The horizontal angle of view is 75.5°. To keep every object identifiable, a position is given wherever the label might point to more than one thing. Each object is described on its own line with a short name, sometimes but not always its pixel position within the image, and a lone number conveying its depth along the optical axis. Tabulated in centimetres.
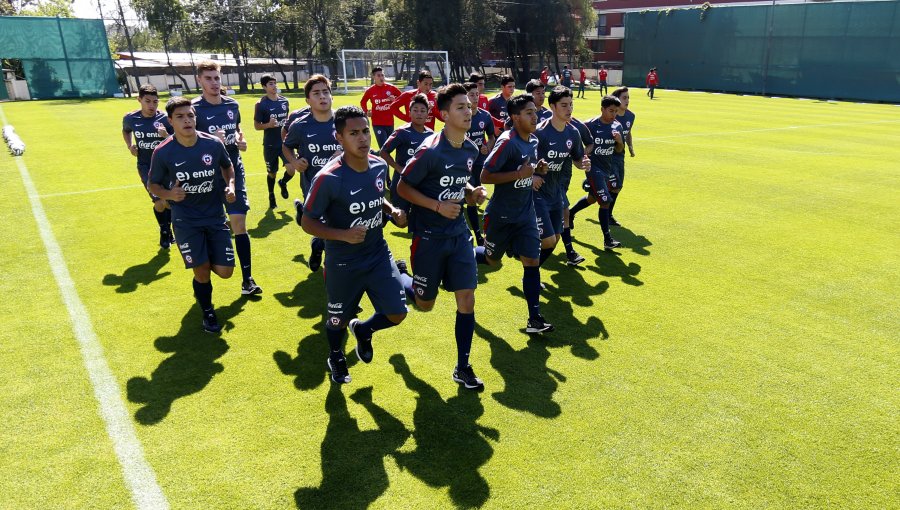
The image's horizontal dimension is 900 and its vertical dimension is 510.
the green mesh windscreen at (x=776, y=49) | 3994
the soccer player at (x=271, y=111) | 1073
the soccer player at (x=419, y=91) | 1099
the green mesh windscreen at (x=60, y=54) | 3953
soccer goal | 4400
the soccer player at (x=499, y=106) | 1123
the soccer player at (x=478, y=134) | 968
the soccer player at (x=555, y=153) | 695
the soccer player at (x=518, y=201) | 600
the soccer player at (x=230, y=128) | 746
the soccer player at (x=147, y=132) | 885
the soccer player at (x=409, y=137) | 829
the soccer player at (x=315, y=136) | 774
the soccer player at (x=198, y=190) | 602
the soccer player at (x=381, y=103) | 1241
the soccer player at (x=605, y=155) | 891
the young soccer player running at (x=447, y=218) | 502
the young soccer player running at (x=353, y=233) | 460
